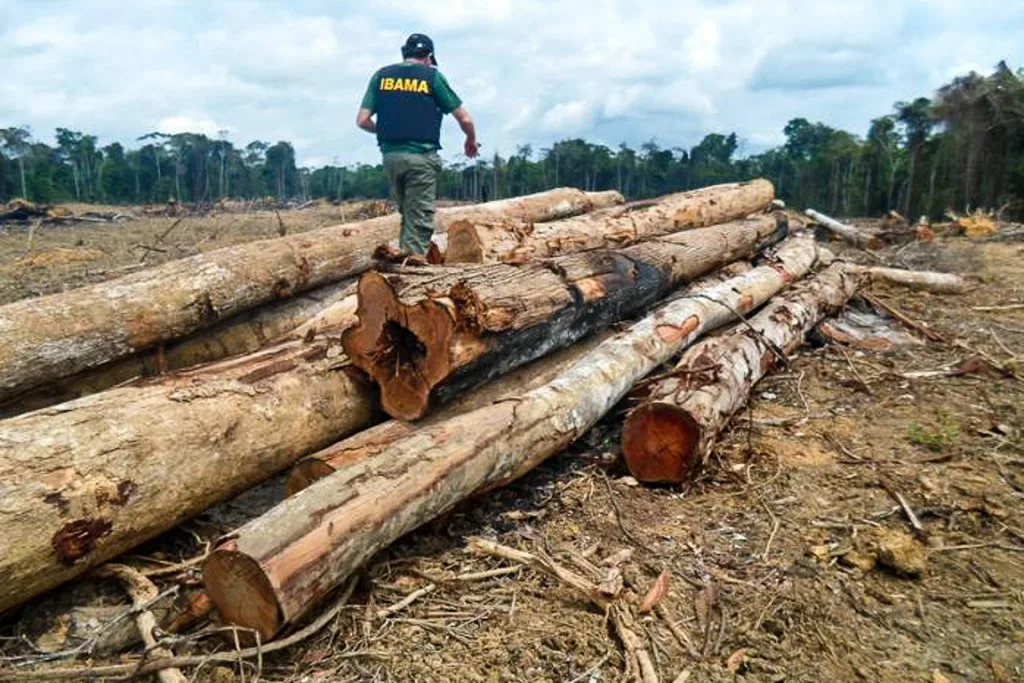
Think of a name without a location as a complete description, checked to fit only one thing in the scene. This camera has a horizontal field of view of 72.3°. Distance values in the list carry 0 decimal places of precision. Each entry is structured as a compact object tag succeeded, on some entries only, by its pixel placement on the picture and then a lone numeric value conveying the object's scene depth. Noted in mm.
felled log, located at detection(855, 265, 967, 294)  8875
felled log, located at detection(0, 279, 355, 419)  3972
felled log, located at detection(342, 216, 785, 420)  3525
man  5723
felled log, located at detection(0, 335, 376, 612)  2594
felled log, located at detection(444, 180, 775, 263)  5184
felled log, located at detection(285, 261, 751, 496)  3145
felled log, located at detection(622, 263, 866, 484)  3639
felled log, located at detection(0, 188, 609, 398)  3771
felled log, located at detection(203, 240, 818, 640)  2301
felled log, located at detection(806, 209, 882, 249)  13298
